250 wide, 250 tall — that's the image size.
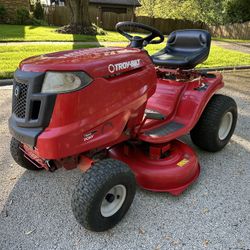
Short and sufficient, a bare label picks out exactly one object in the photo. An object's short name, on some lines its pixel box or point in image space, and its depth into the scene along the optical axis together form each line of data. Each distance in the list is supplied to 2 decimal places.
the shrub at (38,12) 18.20
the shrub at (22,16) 14.83
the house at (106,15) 18.23
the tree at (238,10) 19.42
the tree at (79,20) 11.64
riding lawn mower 1.61
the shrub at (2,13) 14.47
